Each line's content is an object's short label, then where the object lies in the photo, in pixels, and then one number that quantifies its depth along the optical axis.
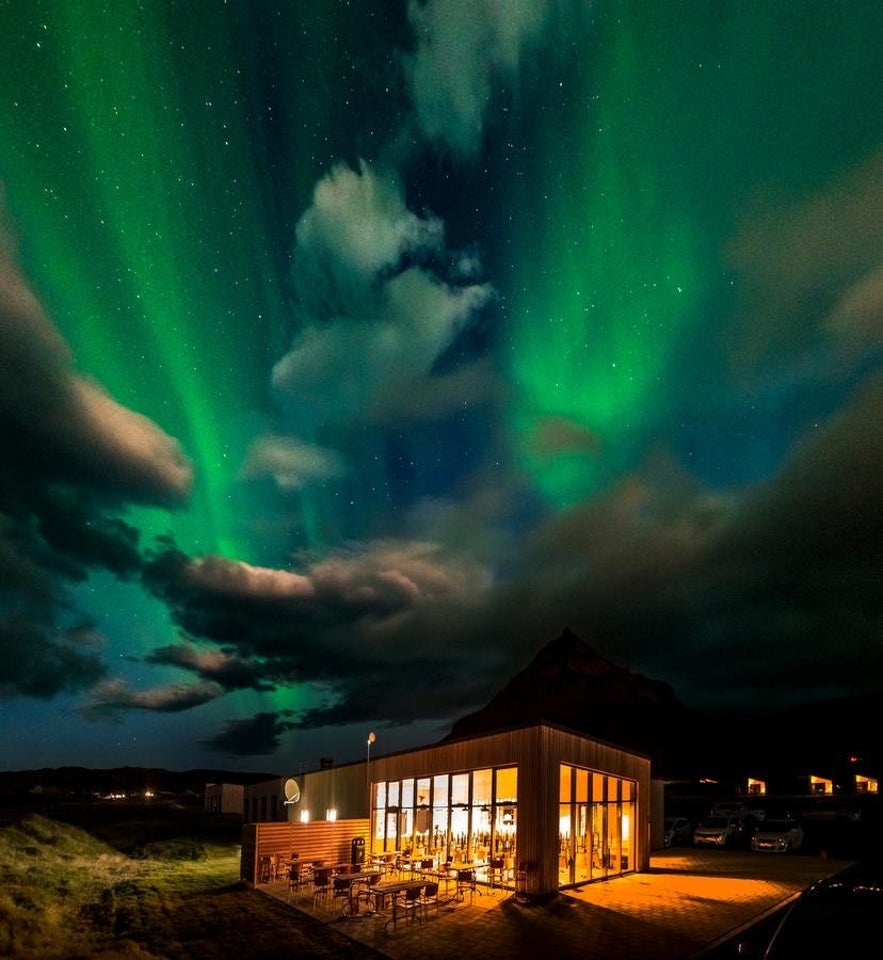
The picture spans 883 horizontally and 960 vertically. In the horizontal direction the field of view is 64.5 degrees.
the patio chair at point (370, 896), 15.13
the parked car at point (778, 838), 27.70
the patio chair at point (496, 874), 16.61
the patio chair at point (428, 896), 14.24
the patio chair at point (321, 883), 16.42
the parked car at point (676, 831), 30.14
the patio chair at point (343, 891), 15.16
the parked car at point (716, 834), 29.73
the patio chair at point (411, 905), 14.22
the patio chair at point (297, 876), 17.80
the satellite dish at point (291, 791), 26.36
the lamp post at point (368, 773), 24.19
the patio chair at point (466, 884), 15.49
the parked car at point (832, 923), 8.05
